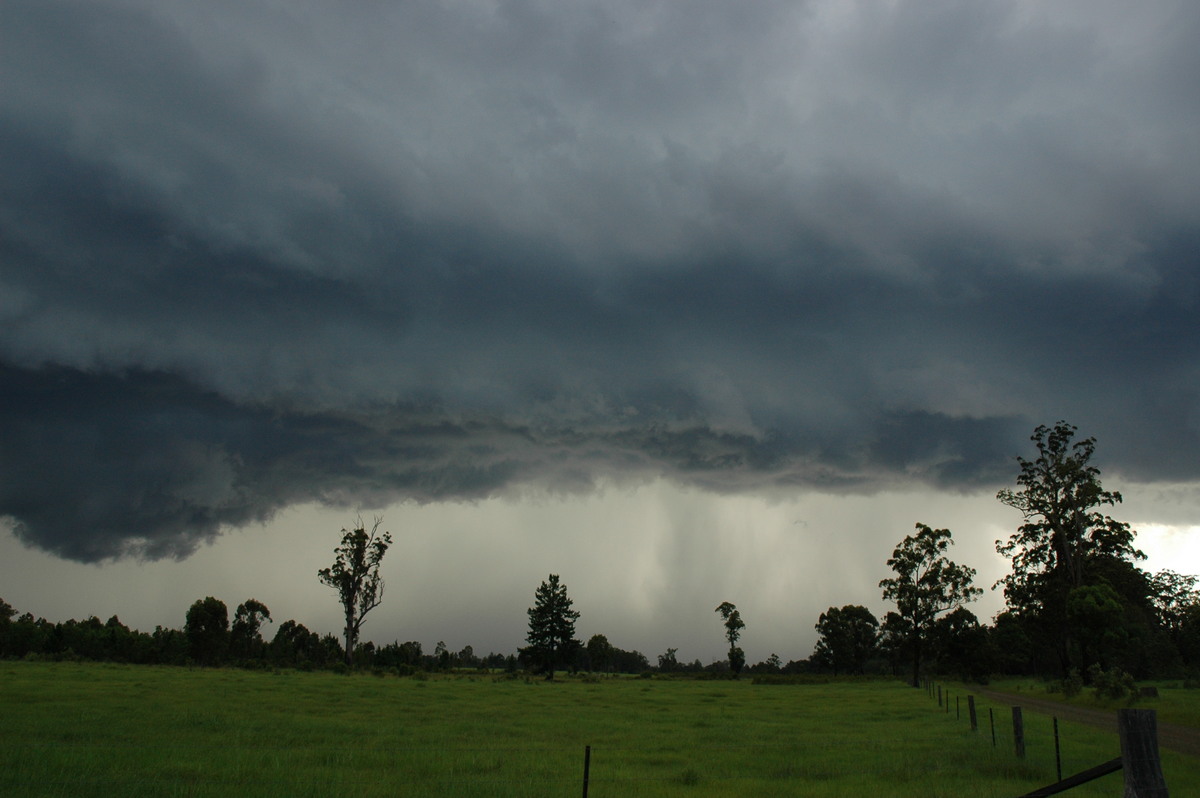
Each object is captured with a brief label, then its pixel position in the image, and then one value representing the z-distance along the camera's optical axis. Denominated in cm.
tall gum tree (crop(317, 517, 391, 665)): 9938
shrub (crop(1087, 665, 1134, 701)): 4269
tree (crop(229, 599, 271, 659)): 15300
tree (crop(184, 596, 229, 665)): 13262
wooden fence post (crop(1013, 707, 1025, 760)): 1911
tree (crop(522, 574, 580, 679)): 12308
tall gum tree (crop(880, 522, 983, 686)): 8594
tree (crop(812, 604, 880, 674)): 15738
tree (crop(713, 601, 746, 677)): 14188
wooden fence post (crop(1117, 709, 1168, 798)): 595
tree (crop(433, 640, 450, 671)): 12019
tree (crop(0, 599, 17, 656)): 11562
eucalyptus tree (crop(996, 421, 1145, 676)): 6256
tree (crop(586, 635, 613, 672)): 19012
